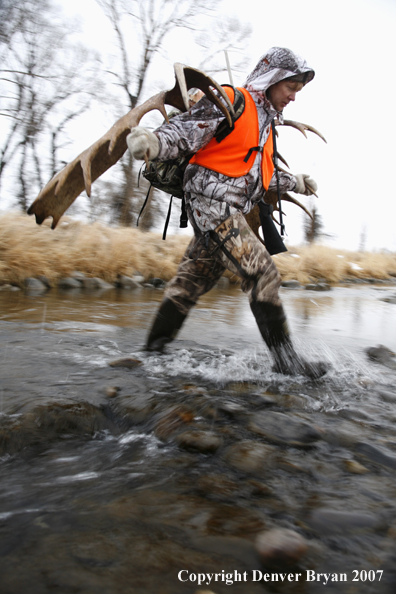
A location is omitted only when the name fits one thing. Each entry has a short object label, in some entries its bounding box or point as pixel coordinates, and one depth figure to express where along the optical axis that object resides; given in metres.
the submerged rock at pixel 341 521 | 1.25
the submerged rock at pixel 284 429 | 1.83
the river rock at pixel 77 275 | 8.31
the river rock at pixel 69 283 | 7.94
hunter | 2.54
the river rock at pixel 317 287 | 11.65
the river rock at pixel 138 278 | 9.39
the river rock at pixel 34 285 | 7.30
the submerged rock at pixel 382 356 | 3.38
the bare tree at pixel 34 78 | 13.85
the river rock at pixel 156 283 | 9.59
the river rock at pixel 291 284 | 12.02
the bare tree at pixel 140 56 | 14.14
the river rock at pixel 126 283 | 9.01
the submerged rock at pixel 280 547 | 1.12
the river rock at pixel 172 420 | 1.86
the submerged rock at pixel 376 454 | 1.67
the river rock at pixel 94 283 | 8.39
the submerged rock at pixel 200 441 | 1.71
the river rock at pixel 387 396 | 2.41
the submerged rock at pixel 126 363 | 2.88
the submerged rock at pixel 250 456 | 1.60
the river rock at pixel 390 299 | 9.28
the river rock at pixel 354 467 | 1.60
